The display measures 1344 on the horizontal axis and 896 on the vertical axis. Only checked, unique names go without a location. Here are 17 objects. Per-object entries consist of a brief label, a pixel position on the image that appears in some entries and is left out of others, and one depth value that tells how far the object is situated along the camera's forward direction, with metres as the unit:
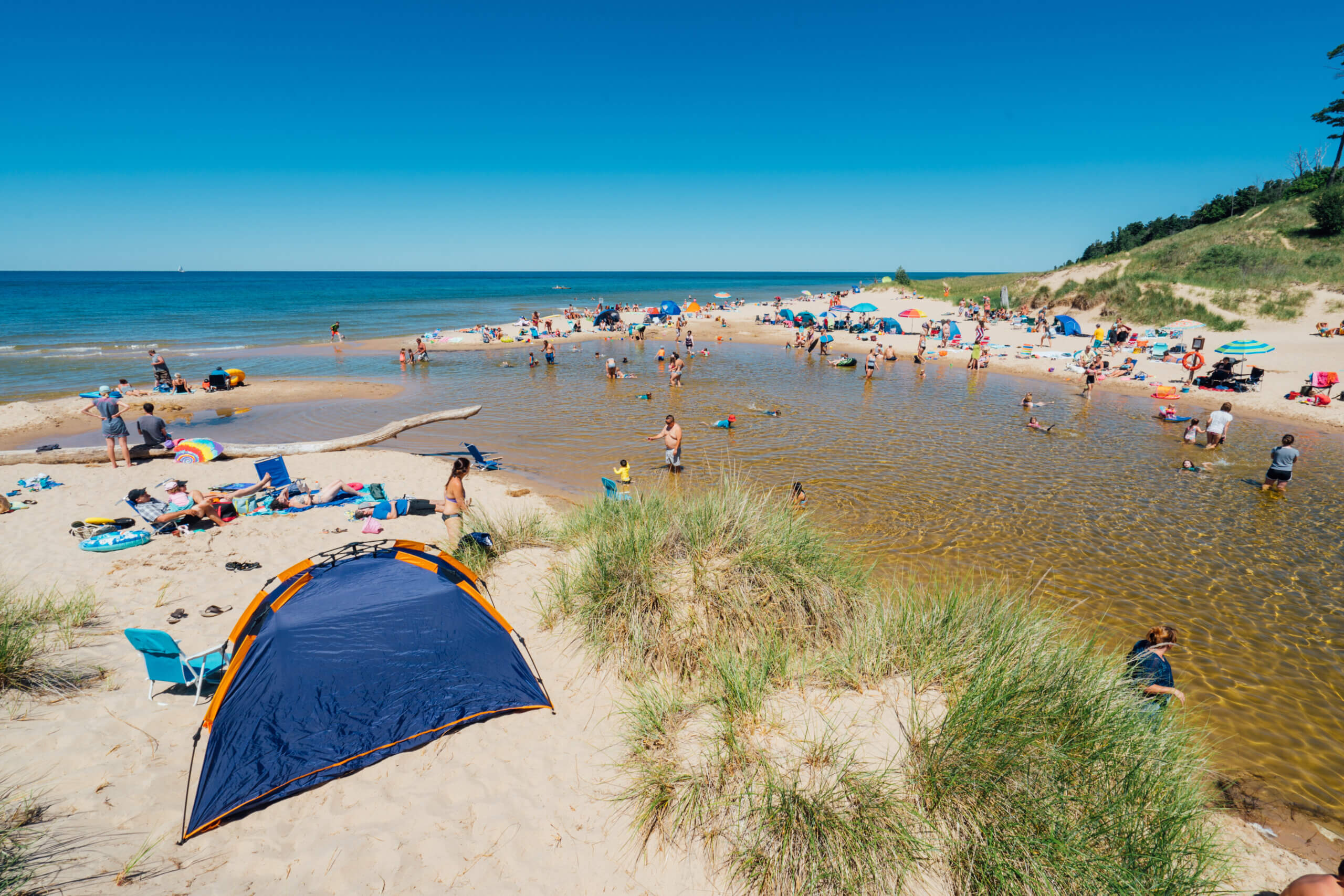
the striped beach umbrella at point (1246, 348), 22.02
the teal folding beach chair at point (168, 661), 5.05
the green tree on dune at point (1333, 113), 40.25
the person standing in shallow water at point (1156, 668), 5.20
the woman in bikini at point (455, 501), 8.41
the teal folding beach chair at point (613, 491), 8.84
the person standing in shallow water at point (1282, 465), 12.09
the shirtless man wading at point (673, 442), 12.67
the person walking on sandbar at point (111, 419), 12.43
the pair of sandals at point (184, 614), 6.64
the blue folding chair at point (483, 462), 13.91
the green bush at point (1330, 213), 34.41
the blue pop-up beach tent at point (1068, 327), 35.22
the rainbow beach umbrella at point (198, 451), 13.03
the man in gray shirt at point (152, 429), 13.05
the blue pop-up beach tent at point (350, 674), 4.48
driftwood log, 12.71
